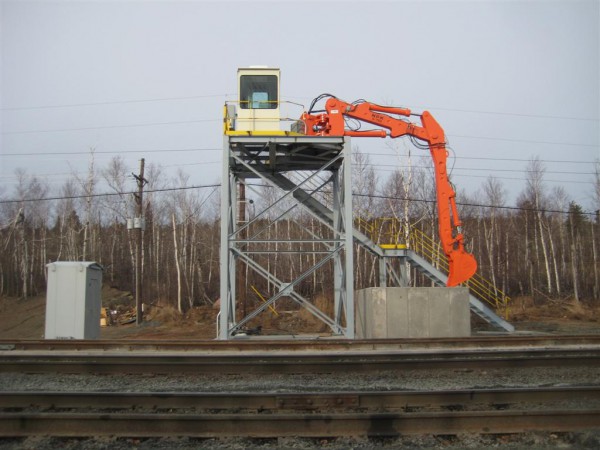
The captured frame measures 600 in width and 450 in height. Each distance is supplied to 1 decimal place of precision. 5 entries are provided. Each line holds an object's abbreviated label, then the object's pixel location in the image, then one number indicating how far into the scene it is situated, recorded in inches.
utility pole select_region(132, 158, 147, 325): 1122.7
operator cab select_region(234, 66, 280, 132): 642.8
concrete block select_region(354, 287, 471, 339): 619.2
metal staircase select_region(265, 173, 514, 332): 684.7
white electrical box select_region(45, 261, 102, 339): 594.5
